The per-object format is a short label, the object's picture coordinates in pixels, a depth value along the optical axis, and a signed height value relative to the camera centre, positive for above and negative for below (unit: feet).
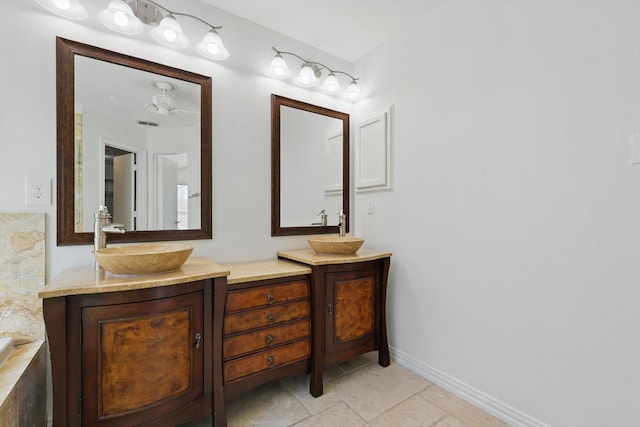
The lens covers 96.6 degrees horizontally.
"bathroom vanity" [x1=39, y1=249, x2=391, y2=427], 3.68 -1.91
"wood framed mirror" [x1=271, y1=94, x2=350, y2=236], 7.04 +1.26
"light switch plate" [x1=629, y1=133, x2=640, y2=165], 3.74 +0.85
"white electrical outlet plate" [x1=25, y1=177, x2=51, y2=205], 4.52 +0.38
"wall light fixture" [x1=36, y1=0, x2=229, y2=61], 4.61 +3.40
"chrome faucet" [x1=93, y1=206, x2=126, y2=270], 4.50 -0.22
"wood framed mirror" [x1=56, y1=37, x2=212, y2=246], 4.78 +1.36
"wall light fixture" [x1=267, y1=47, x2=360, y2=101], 6.70 +3.49
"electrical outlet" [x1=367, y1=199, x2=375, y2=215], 7.77 +0.15
